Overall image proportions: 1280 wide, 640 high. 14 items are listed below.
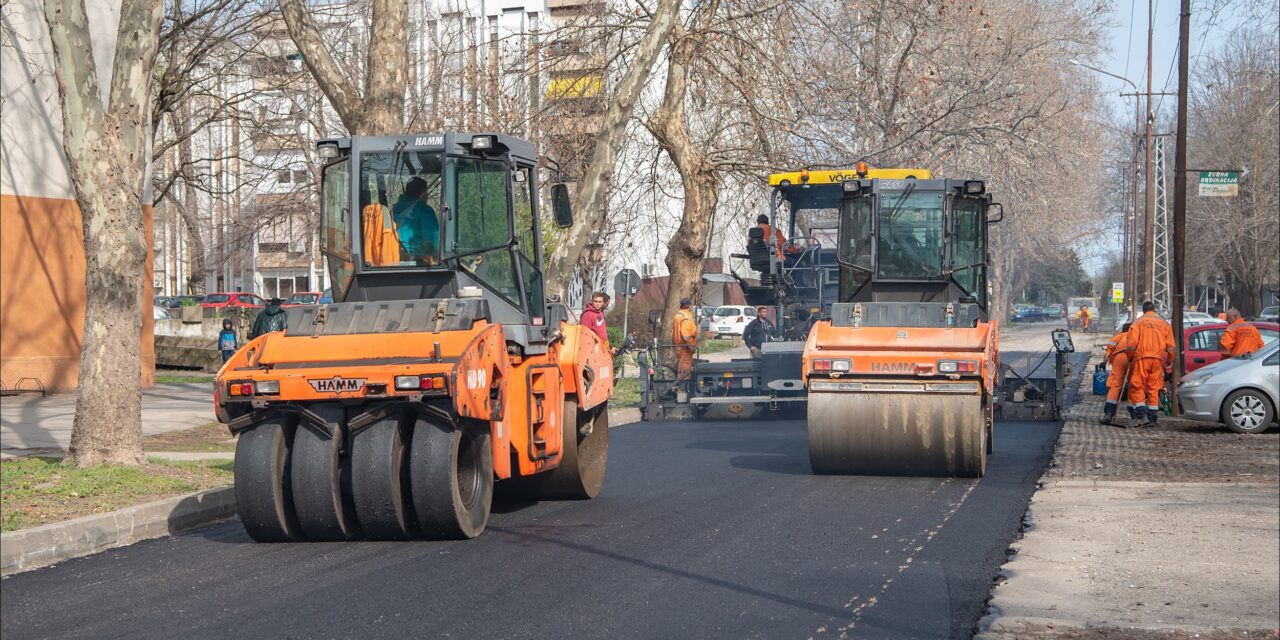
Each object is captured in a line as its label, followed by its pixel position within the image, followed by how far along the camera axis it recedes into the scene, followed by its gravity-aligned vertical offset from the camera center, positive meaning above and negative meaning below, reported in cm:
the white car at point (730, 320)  5191 -42
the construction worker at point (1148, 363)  1858 -75
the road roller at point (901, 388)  1210 -70
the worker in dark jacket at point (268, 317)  1927 -9
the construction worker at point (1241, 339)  2114 -50
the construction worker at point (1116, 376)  1878 -95
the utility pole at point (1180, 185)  2064 +187
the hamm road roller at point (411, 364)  878 -35
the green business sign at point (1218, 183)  2300 +206
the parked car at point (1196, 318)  4059 -35
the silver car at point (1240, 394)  1777 -113
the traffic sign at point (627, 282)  2445 +48
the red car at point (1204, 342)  2614 -68
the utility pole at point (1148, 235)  4160 +220
